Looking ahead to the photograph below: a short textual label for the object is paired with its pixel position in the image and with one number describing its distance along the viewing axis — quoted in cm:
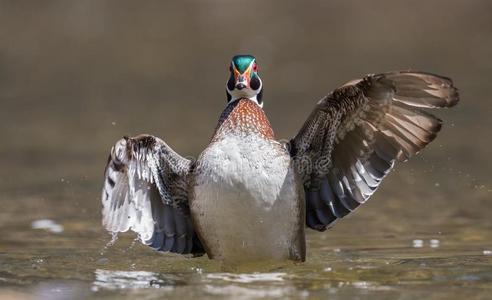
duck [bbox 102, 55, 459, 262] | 1814
